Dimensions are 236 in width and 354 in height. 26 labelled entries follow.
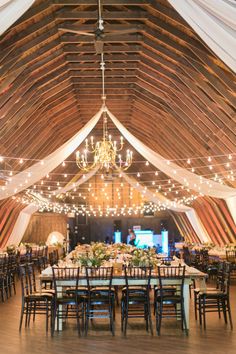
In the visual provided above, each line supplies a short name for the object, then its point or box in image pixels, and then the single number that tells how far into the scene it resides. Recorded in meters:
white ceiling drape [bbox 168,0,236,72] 4.68
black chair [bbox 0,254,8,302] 11.98
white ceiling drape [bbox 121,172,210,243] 18.76
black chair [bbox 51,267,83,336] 8.34
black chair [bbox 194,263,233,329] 8.70
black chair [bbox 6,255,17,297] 12.88
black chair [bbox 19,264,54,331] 8.61
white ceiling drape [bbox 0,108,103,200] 10.56
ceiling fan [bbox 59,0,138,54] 6.87
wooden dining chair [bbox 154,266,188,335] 8.36
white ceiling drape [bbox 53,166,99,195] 16.05
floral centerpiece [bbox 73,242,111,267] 9.04
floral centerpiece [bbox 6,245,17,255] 16.92
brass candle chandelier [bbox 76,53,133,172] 11.10
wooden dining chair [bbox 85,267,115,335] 8.37
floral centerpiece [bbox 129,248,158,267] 9.20
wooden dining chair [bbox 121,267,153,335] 8.53
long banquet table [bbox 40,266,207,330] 8.62
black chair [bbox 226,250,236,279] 15.86
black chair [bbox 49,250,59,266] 11.16
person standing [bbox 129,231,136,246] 19.50
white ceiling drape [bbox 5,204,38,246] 22.03
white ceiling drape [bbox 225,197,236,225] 14.28
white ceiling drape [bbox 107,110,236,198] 10.88
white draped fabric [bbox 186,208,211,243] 23.20
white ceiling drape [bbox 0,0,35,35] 5.07
